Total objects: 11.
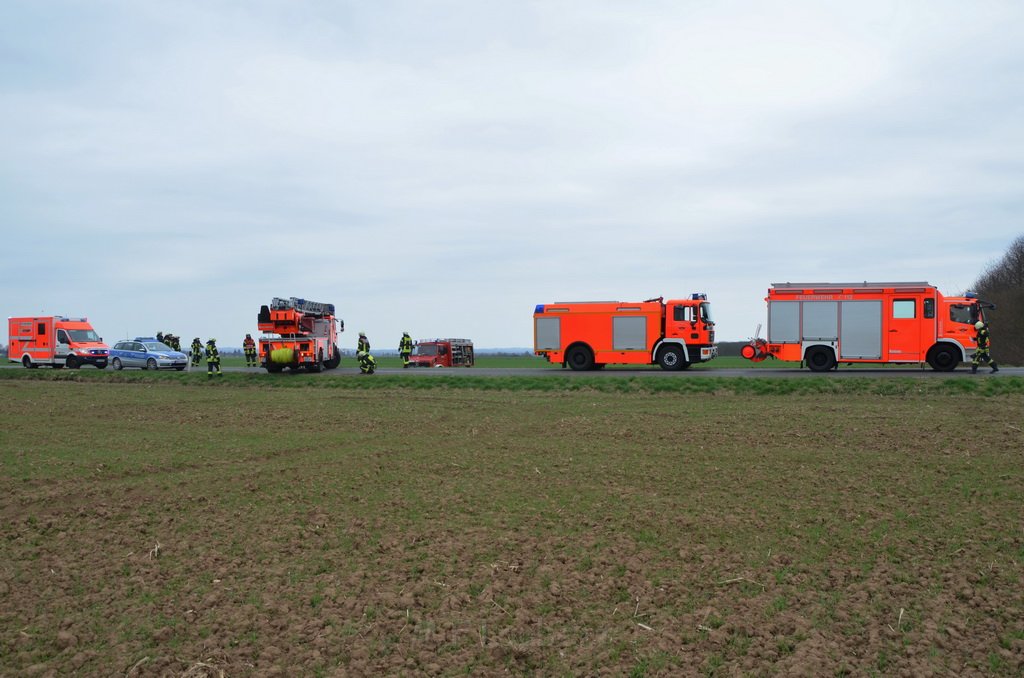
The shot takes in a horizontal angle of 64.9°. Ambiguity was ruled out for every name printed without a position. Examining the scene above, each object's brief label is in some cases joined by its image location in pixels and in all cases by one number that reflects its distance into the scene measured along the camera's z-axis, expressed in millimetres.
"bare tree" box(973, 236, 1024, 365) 51469
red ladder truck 30469
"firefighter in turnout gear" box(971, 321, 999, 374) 25188
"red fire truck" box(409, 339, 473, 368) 43312
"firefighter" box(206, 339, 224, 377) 31016
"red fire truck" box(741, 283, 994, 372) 26375
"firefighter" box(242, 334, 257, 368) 41125
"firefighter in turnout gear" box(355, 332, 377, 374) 30578
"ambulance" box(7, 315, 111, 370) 38375
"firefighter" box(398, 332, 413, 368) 37031
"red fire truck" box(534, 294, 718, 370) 29375
